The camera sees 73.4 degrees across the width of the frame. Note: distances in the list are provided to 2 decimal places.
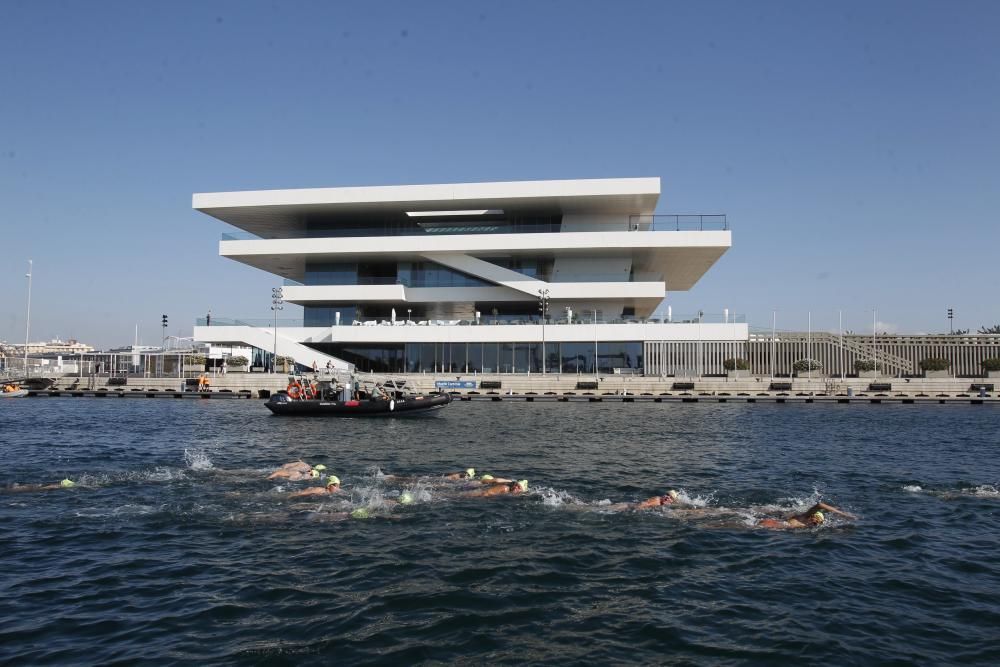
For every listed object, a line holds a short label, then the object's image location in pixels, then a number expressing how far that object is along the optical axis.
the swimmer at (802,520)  12.05
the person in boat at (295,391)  34.69
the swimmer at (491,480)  15.03
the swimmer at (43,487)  15.02
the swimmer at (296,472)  16.16
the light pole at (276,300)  53.03
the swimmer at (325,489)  14.27
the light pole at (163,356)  63.66
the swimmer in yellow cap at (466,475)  16.20
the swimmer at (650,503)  13.21
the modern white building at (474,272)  51.31
